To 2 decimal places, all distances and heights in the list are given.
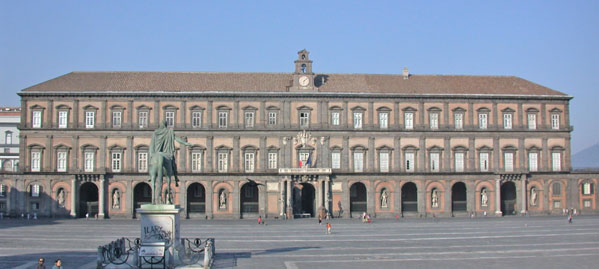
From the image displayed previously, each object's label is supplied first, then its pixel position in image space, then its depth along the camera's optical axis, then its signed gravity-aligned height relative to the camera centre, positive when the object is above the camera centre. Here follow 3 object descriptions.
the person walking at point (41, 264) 24.43 -3.09
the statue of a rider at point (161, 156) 29.36 +0.91
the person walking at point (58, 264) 25.10 -3.18
